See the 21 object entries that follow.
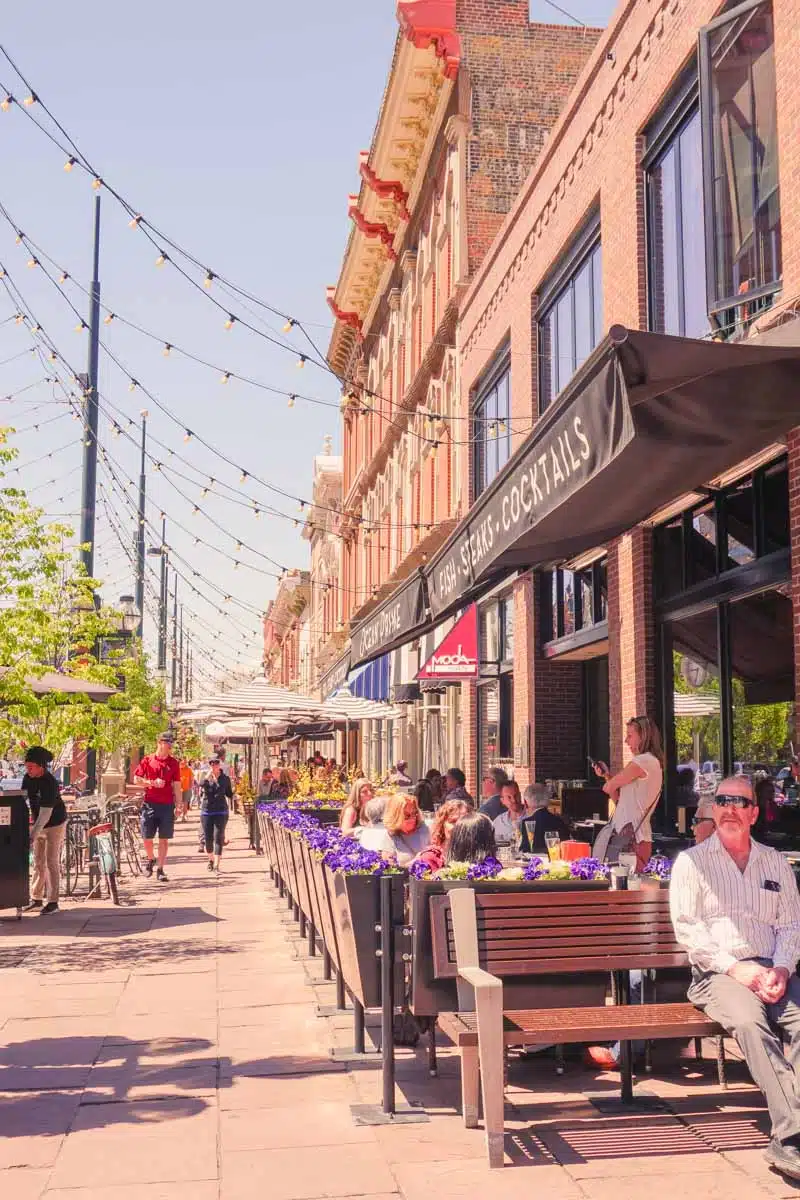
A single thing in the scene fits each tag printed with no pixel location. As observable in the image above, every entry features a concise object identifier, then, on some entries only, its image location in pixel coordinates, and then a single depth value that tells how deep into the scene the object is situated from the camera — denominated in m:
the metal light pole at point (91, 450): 21.50
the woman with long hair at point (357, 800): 13.80
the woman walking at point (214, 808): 20.34
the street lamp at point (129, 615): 29.12
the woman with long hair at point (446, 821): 8.59
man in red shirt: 18.44
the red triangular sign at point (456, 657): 20.97
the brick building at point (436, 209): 24.84
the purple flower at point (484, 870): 6.74
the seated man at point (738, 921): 5.77
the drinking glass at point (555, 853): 8.39
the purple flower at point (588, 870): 6.93
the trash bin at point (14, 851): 13.12
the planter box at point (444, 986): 6.38
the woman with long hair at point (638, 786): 9.70
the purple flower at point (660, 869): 7.21
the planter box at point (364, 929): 6.77
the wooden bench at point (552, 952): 5.90
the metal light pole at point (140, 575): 40.03
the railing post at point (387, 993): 6.17
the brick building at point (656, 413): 6.35
